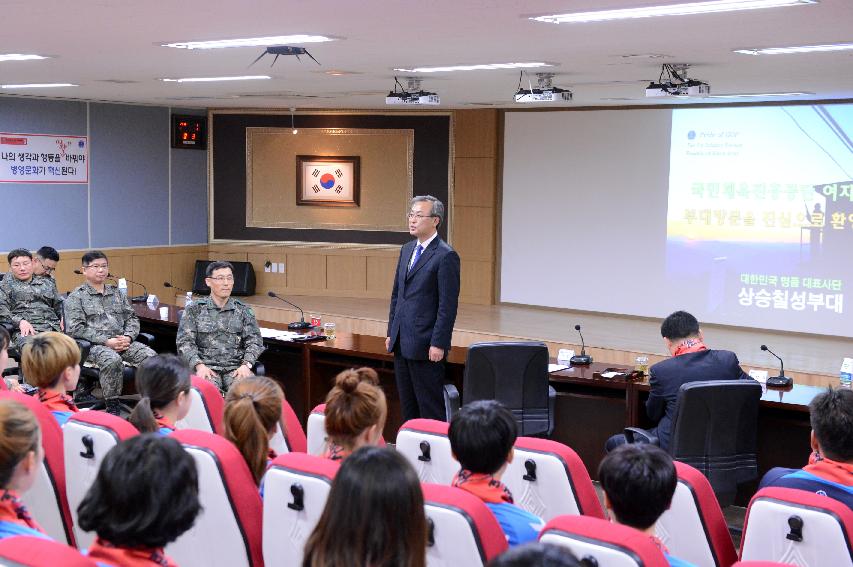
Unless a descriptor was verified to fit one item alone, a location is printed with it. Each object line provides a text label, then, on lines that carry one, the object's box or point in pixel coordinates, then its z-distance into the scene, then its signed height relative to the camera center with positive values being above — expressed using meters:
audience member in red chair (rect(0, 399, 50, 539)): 2.26 -0.62
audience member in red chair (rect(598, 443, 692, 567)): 2.37 -0.67
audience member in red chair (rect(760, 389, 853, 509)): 3.10 -0.78
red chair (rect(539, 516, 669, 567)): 2.05 -0.71
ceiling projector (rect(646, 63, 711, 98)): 7.10 +0.89
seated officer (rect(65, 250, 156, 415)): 6.79 -0.91
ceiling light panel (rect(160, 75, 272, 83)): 8.72 +1.10
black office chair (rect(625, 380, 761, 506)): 4.55 -1.03
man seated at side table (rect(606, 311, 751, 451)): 4.83 -0.78
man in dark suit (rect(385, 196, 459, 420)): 5.56 -0.59
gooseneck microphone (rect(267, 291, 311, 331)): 7.16 -0.91
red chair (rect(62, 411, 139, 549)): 3.12 -0.80
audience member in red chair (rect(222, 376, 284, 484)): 3.01 -0.68
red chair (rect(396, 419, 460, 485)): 3.32 -0.83
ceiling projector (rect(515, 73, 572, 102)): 7.60 +0.87
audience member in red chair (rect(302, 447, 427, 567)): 1.90 -0.62
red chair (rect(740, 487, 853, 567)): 2.60 -0.85
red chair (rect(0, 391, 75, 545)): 3.21 -1.01
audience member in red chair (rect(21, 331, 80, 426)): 3.95 -0.70
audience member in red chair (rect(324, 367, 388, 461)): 3.10 -0.67
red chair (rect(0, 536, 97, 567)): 1.86 -0.69
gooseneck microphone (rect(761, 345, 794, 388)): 5.46 -0.94
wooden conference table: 5.36 -1.15
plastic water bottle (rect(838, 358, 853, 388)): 5.64 -0.92
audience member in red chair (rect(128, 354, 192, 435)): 3.57 -0.69
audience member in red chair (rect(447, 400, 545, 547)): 2.61 -0.67
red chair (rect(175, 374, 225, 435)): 4.19 -0.89
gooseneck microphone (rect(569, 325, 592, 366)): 5.98 -0.93
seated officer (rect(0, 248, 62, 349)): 7.63 -0.80
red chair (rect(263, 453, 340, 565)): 2.61 -0.81
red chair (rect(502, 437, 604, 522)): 3.09 -0.87
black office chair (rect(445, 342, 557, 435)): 5.23 -0.92
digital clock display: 12.58 +0.87
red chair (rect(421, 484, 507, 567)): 2.32 -0.77
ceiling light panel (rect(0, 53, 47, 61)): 7.11 +1.01
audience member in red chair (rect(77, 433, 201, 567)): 1.96 -0.62
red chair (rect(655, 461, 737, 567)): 2.89 -0.93
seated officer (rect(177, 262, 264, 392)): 6.07 -0.82
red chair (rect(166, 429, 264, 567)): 2.80 -0.88
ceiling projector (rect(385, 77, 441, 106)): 8.29 +0.90
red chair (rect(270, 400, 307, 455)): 3.88 -0.94
